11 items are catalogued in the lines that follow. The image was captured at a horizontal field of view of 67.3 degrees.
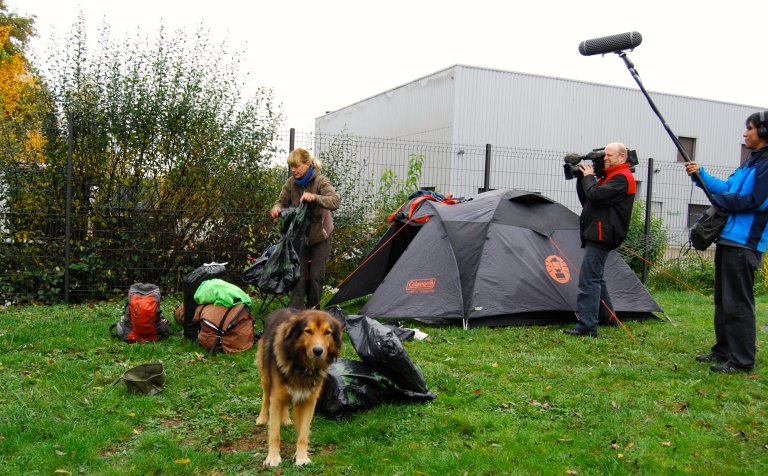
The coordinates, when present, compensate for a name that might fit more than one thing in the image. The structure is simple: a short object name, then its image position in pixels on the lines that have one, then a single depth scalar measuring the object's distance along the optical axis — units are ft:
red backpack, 18.44
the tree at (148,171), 24.88
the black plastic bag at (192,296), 18.75
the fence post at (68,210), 24.07
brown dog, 10.47
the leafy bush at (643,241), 33.99
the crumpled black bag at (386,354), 12.61
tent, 21.30
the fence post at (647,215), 33.40
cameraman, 19.27
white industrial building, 48.75
